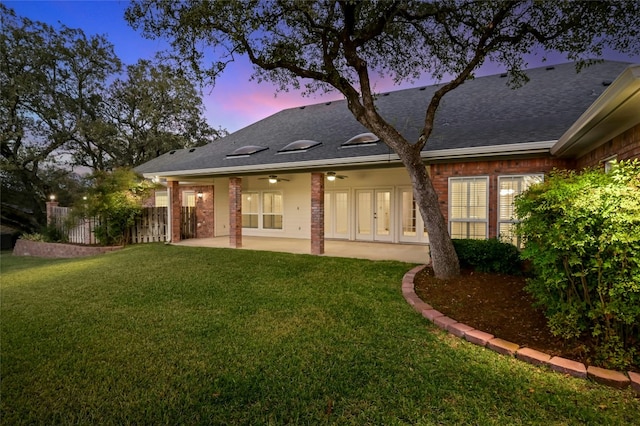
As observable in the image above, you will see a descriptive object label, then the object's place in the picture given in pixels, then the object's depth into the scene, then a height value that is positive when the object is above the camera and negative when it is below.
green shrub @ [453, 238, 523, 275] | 6.04 -0.97
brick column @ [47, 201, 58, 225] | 13.95 -0.12
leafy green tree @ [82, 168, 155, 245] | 11.20 +0.11
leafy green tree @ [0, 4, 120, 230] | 16.89 +6.09
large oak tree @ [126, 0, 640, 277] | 5.69 +3.38
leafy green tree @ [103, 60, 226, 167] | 22.88 +7.13
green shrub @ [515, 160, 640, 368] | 2.84 -0.51
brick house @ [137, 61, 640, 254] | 6.32 +1.11
